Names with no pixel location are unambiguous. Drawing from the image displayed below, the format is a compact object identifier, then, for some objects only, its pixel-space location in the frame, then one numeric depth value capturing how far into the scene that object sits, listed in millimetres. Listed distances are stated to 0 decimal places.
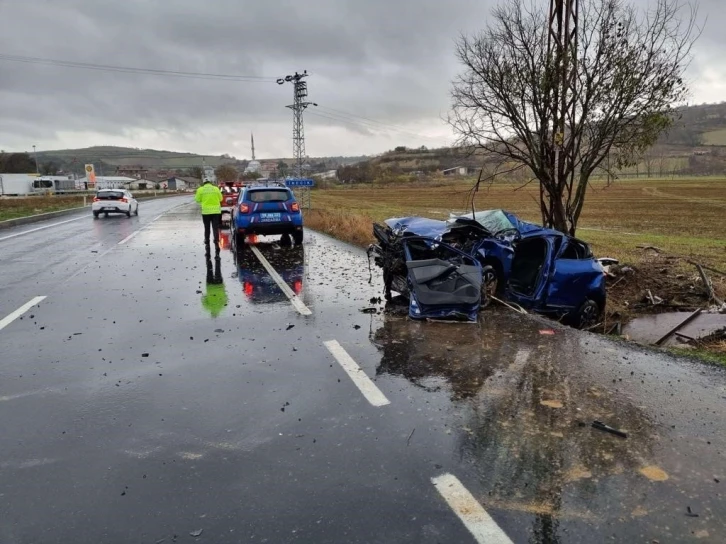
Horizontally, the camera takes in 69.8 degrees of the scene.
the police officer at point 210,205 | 13297
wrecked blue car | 8133
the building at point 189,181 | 157250
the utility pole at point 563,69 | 10164
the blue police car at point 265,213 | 14234
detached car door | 7074
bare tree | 9875
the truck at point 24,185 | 73156
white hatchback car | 26438
